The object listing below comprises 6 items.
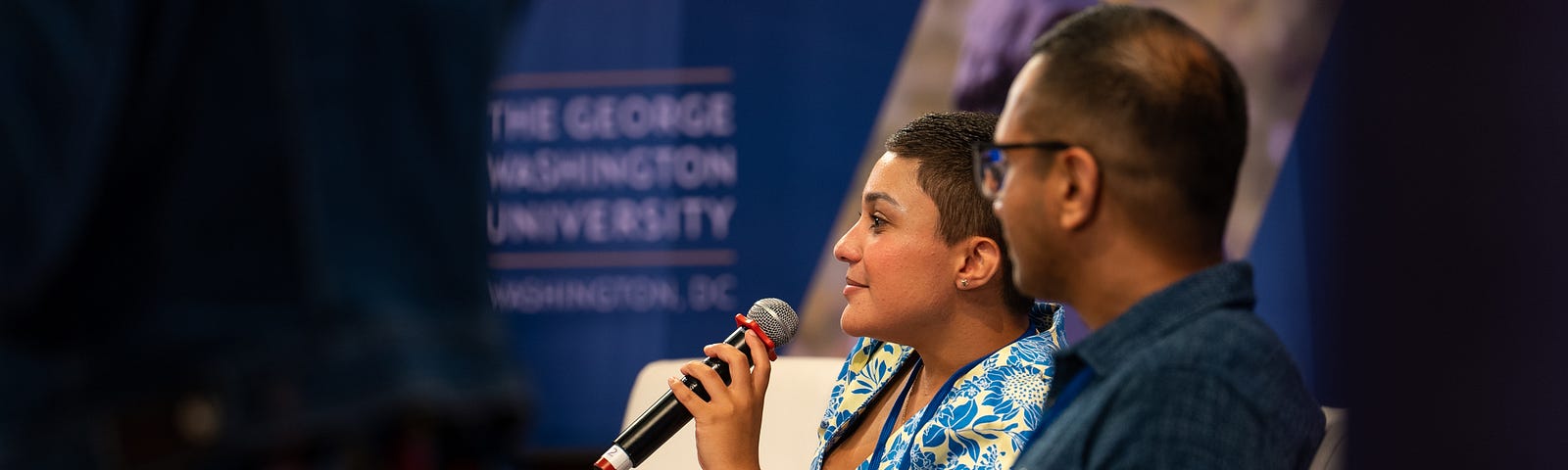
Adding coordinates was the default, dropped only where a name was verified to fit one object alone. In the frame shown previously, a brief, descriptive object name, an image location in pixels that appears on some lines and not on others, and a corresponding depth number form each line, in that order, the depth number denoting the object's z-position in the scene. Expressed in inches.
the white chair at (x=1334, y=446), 182.8
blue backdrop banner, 260.8
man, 161.9
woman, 184.4
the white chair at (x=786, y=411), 199.5
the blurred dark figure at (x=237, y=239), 99.0
